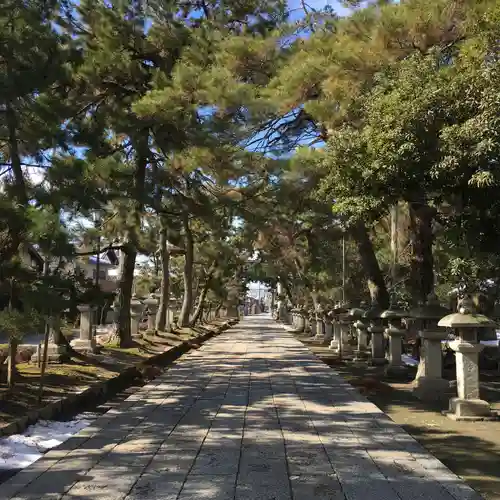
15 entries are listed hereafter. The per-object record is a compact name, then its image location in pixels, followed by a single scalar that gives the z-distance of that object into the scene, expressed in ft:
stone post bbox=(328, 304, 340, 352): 61.80
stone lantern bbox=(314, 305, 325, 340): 82.99
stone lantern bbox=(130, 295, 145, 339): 66.80
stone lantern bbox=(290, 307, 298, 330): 127.24
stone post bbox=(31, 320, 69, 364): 37.22
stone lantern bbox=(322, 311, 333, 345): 76.48
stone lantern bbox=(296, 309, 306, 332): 114.52
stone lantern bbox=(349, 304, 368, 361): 51.86
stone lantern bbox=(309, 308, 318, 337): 95.02
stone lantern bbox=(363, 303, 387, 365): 46.83
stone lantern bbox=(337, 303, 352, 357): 58.65
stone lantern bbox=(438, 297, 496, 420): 25.54
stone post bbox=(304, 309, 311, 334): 109.09
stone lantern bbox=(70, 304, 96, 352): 43.11
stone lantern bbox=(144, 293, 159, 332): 75.00
